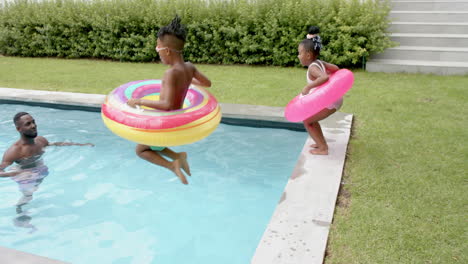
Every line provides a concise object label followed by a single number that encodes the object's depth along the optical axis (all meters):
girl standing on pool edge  4.71
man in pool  4.44
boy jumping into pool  3.64
